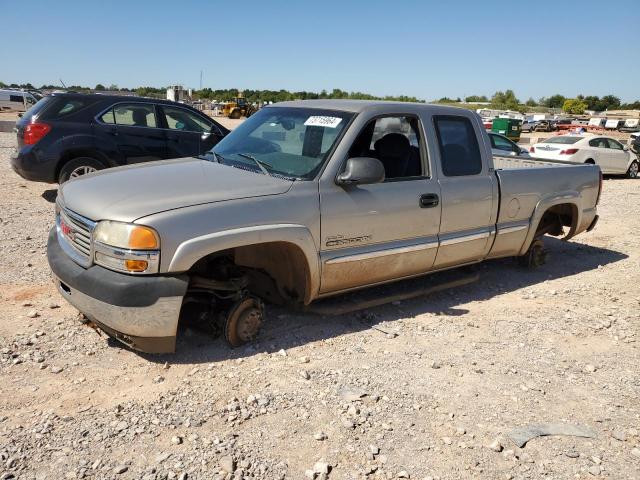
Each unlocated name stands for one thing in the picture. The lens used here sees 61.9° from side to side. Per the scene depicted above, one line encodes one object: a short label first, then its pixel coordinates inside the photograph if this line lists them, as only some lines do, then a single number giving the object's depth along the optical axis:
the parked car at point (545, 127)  53.03
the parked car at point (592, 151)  16.41
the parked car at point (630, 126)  58.28
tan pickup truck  3.31
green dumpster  34.91
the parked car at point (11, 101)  39.94
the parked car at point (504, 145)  13.81
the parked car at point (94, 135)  8.06
